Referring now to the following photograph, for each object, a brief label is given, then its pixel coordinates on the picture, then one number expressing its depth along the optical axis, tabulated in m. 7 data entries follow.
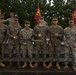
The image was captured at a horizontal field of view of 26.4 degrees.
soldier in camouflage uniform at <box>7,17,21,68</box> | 5.88
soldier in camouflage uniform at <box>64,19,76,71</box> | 5.81
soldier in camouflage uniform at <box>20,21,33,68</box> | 5.86
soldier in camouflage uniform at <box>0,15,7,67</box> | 5.90
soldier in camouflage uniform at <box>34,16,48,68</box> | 5.90
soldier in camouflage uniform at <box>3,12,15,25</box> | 6.50
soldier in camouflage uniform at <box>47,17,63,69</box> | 5.85
